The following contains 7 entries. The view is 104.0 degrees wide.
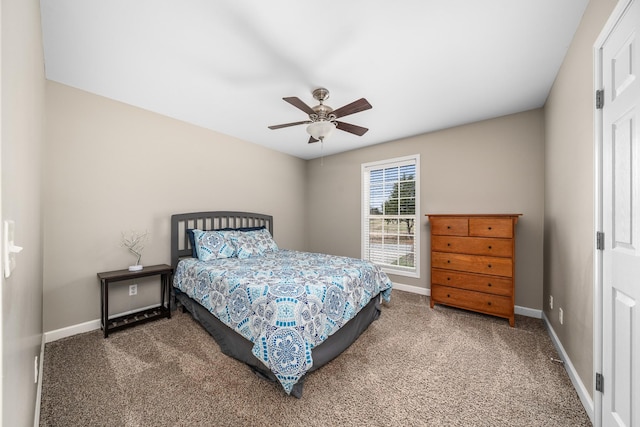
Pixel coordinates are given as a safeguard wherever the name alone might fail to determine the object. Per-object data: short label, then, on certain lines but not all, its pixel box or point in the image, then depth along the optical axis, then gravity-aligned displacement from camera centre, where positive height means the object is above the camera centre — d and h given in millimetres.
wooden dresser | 2775 -586
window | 3951 -20
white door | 1128 -41
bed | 1718 -723
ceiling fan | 2129 +913
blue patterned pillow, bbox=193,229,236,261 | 3088 -412
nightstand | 2412 -960
